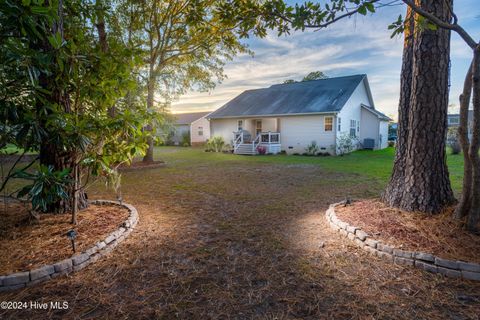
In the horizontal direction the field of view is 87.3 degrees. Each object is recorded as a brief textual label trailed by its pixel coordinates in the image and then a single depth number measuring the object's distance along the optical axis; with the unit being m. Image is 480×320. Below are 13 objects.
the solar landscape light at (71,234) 2.81
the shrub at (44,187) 2.69
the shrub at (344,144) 16.11
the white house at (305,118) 16.39
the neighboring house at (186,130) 30.34
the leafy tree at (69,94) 2.63
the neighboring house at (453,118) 33.35
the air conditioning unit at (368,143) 18.80
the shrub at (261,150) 17.48
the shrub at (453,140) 14.80
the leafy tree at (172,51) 10.95
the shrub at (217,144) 19.55
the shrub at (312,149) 16.55
